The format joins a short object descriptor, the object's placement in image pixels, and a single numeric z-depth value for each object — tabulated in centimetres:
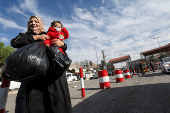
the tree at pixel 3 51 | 2086
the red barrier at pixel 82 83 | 388
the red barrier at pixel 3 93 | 136
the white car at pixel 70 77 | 2173
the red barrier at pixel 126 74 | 937
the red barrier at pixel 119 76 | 712
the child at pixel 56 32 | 128
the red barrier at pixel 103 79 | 506
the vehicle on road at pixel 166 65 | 870
